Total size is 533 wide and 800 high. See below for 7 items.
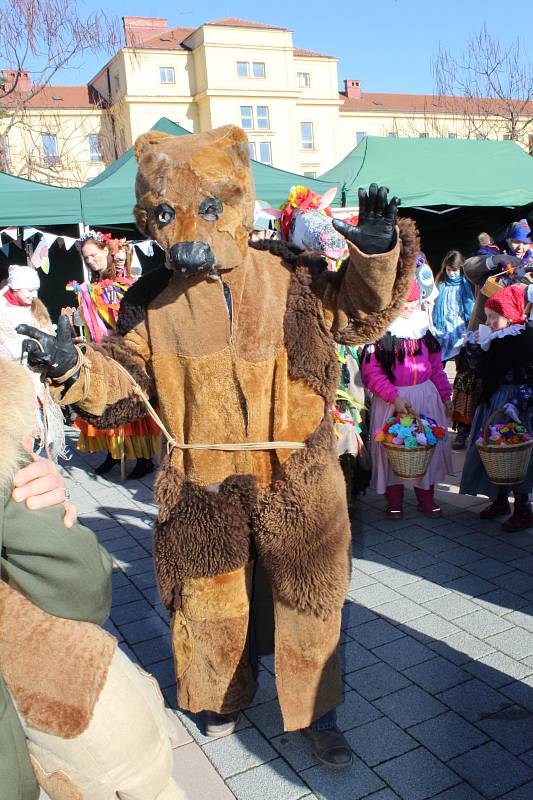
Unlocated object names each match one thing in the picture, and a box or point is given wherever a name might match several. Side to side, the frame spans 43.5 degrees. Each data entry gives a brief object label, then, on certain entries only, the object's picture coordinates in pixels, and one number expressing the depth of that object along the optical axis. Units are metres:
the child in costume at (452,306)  8.02
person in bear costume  2.19
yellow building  41.00
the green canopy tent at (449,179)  10.34
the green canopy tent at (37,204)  8.09
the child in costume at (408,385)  4.41
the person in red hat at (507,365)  4.20
